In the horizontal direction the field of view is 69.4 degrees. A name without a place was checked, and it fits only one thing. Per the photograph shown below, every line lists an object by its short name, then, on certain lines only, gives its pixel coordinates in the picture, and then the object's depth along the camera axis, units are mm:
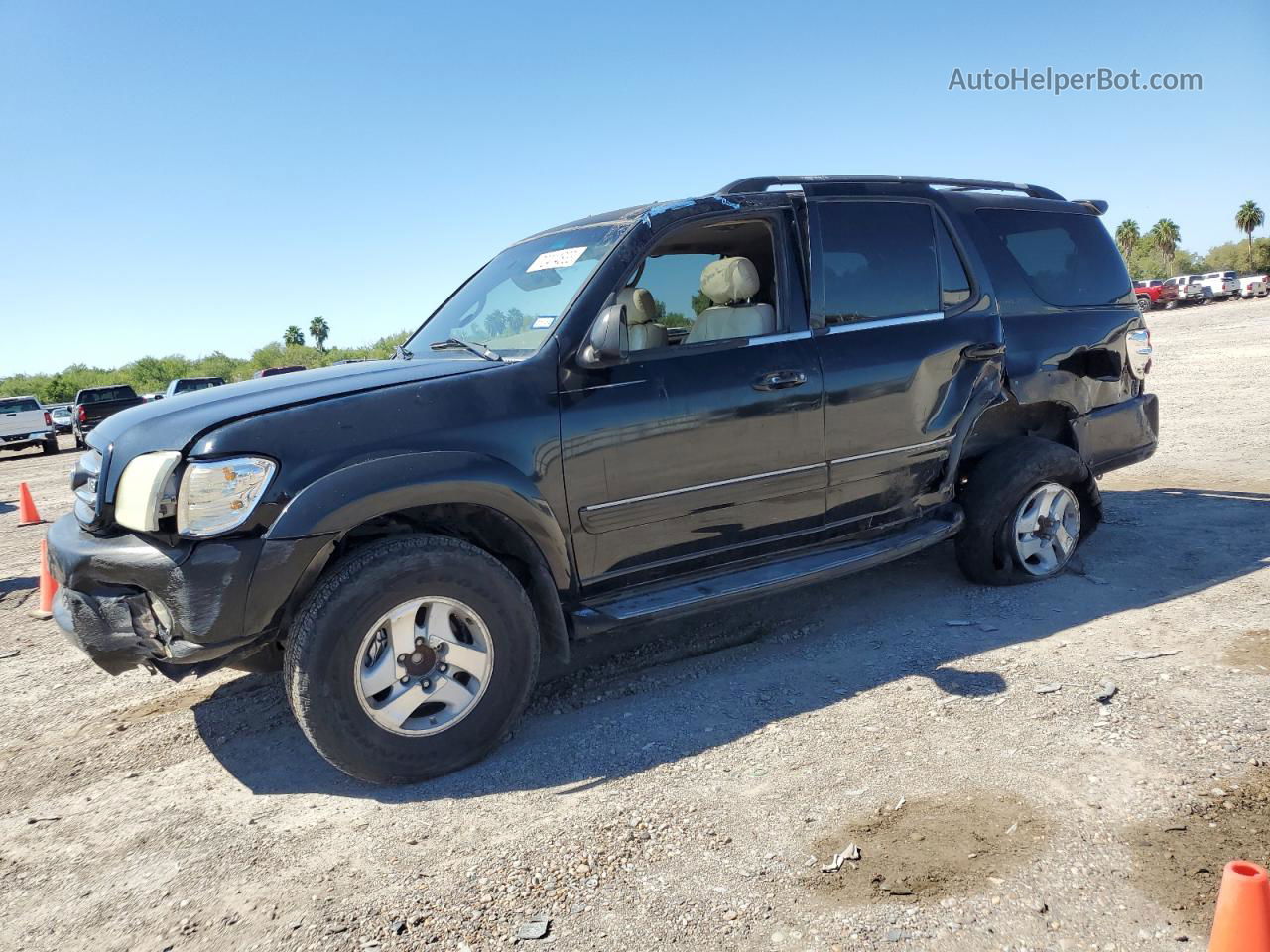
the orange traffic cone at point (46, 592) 5816
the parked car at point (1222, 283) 44281
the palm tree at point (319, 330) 92438
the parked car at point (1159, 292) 44344
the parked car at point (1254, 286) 43750
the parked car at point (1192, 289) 44594
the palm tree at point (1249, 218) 83812
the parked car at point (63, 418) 33031
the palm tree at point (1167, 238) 92062
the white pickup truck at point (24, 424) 23172
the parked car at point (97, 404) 23703
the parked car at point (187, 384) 20269
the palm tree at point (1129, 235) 93812
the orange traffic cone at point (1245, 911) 1886
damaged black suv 3135
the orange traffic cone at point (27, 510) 10164
